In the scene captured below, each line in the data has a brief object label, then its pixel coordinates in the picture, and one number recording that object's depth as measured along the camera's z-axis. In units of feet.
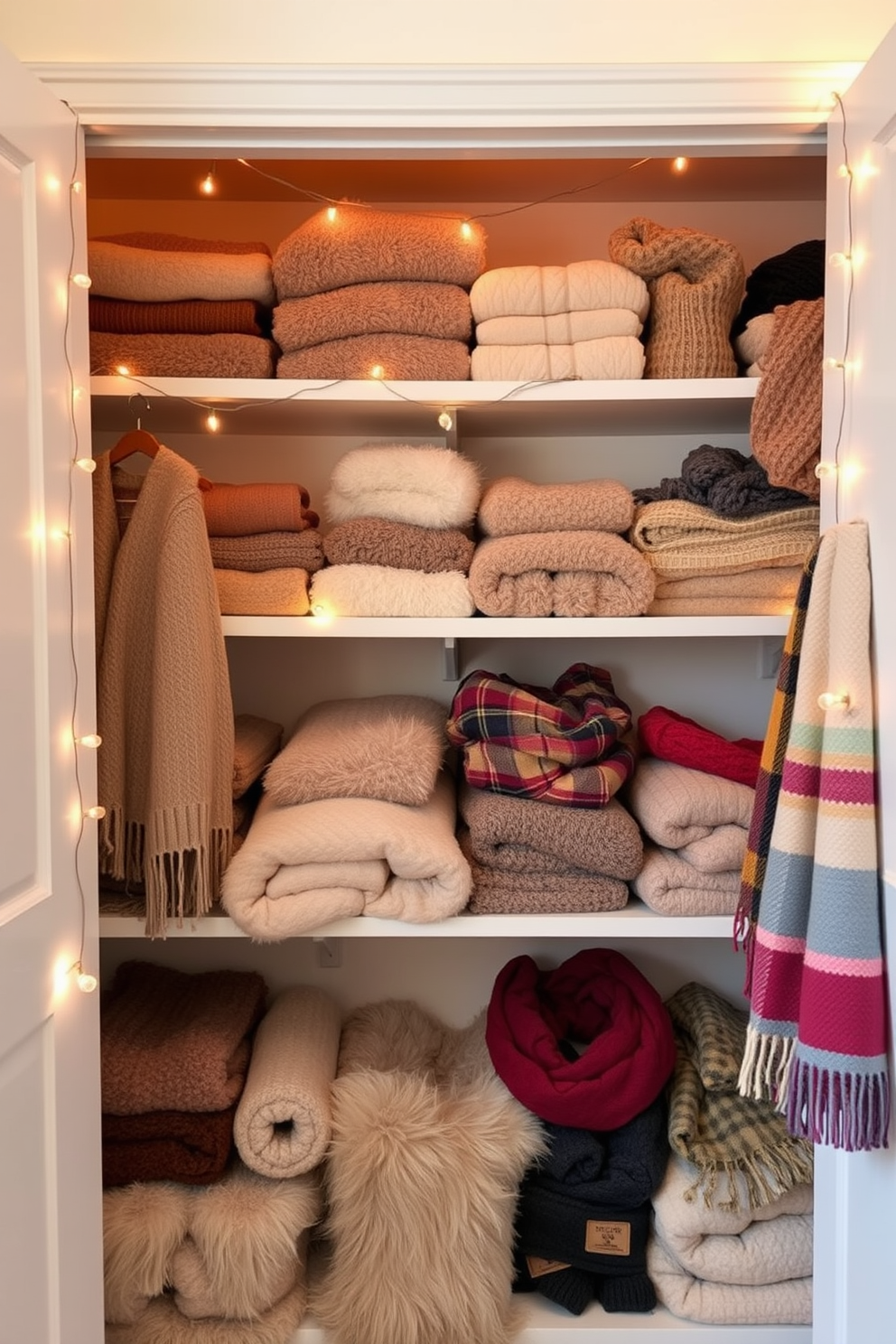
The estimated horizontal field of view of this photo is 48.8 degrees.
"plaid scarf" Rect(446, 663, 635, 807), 4.84
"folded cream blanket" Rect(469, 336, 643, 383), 4.82
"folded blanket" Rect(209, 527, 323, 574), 4.99
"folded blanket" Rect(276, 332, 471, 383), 4.83
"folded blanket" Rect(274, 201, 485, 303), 4.81
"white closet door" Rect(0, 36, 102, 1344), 3.42
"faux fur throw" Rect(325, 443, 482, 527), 4.92
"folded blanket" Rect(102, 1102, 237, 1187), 4.78
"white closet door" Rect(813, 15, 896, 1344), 3.46
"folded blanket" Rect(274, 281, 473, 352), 4.83
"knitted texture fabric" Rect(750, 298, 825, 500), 4.36
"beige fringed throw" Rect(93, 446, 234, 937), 4.45
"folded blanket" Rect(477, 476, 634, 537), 4.88
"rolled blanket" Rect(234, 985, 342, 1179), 4.75
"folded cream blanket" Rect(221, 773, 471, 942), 4.58
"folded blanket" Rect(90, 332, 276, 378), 4.88
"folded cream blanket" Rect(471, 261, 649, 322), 4.84
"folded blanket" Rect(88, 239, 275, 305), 4.86
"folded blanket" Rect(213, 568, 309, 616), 4.92
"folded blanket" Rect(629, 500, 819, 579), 4.90
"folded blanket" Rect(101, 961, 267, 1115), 4.78
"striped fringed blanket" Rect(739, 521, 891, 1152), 3.44
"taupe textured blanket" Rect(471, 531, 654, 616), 4.79
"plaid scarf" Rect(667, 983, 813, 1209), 4.74
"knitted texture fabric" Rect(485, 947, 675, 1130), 4.83
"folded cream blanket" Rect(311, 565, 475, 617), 4.88
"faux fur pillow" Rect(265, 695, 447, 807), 4.79
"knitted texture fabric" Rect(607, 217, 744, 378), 4.81
